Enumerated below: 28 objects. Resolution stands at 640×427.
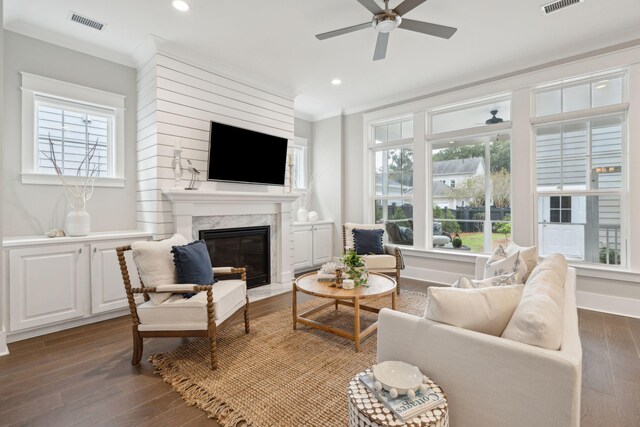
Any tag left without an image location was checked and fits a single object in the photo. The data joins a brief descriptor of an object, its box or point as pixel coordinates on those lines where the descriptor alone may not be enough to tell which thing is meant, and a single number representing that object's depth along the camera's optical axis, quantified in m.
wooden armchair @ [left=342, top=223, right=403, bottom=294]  4.13
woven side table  1.16
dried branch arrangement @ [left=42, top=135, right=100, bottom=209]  3.27
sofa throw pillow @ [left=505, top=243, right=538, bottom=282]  2.51
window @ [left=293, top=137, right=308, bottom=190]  6.15
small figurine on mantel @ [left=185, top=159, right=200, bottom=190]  3.74
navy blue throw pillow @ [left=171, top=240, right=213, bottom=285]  2.54
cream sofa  1.11
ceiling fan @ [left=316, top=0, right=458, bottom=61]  2.49
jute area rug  1.84
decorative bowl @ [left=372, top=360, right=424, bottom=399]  1.26
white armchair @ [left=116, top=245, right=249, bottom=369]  2.36
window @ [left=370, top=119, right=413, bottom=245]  5.31
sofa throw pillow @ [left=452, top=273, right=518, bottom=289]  1.91
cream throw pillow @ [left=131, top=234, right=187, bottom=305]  2.47
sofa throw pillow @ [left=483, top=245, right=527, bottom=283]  2.29
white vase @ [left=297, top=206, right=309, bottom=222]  5.81
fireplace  3.97
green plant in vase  3.00
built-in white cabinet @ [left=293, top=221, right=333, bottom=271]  5.43
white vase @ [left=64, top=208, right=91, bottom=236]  3.15
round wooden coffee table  2.68
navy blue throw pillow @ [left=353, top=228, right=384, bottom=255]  4.49
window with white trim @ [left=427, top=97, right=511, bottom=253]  4.39
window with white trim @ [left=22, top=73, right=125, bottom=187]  3.17
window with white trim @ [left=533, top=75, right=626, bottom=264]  3.58
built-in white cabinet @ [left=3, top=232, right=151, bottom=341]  2.77
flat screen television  3.90
